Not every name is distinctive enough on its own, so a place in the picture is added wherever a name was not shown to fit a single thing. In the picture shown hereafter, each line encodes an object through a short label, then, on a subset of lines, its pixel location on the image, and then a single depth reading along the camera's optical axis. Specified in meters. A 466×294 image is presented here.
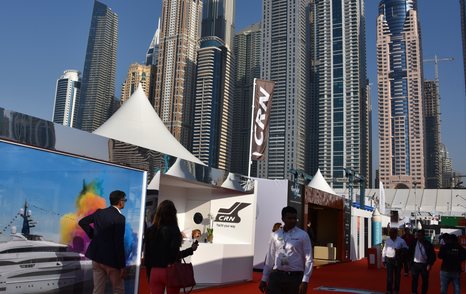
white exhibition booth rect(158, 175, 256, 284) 9.47
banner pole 12.62
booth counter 9.43
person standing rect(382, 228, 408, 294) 8.73
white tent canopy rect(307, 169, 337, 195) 20.62
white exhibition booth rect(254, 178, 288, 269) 13.42
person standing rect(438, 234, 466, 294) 7.32
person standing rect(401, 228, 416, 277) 11.02
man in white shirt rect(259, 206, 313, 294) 4.19
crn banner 12.73
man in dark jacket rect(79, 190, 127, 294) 4.91
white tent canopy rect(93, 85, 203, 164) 9.28
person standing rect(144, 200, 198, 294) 4.25
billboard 4.69
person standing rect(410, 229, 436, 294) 8.20
